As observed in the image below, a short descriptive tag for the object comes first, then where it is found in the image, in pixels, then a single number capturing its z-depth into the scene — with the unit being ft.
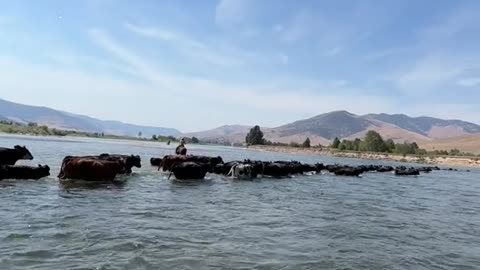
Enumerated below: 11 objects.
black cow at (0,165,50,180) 77.10
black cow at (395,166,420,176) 186.47
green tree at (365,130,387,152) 496.64
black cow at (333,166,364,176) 156.76
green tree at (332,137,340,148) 571.69
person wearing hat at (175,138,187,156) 112.37
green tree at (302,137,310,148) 613.19
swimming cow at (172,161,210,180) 96.37
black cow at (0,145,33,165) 95.55
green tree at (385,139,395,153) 502.87
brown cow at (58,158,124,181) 80.53
